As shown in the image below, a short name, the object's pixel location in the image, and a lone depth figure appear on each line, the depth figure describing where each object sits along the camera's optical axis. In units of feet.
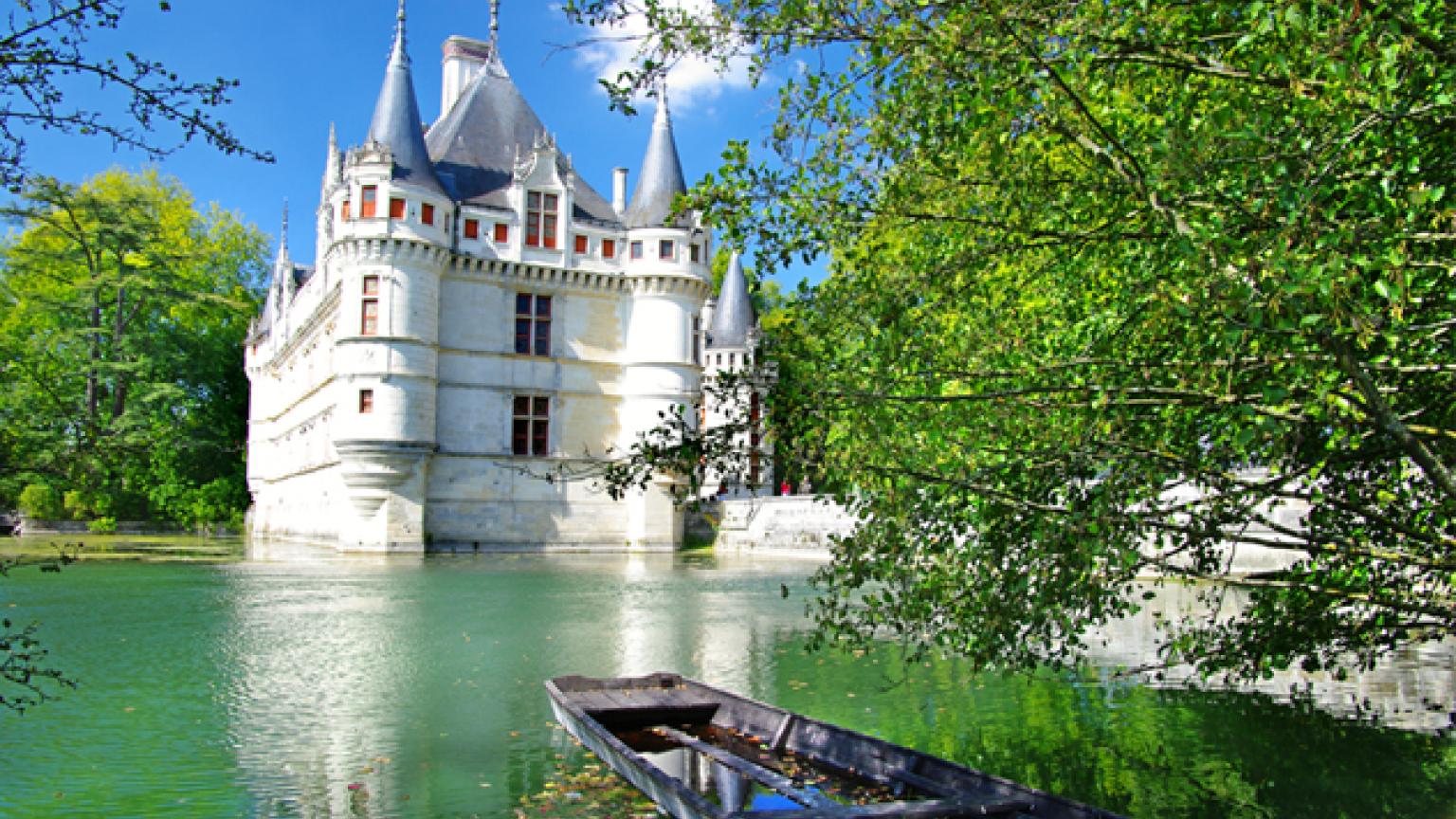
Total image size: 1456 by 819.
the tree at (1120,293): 10.66
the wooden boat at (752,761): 14.32
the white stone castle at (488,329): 90.22
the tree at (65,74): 11.35
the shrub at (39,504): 118.62
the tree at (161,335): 79.81
